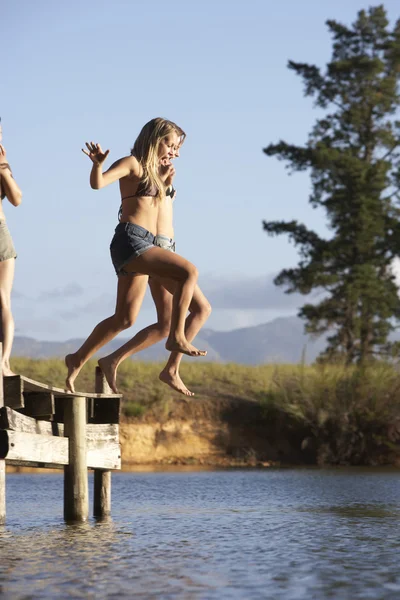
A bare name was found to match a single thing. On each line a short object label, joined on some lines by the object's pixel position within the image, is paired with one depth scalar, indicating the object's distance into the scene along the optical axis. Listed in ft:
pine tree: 143.56
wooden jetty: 43.91
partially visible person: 43.51
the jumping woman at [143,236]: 40.07
